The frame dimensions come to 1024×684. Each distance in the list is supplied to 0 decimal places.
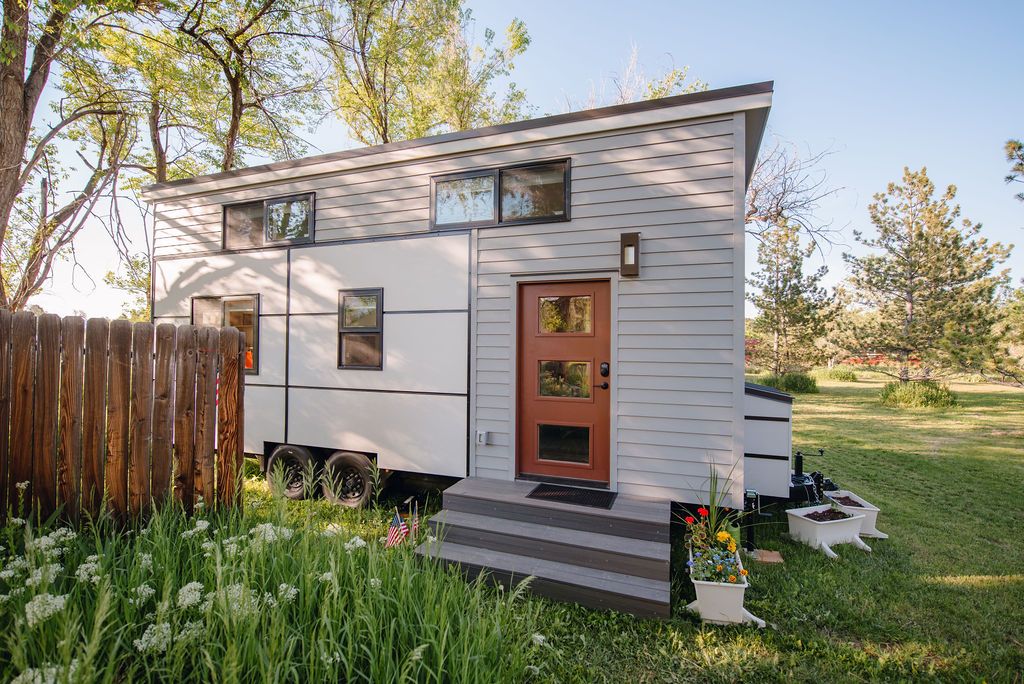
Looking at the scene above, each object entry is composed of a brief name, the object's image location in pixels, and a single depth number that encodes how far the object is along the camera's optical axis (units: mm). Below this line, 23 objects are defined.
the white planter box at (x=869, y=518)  3947
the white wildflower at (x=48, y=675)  1229
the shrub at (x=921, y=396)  11492
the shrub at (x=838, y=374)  18547
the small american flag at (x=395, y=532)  3207
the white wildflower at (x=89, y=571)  1754
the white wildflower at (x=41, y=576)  1646
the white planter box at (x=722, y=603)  2695
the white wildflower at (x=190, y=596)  1600
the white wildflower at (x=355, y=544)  2166
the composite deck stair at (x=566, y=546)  2832
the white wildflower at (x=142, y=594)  1722
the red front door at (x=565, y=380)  3895
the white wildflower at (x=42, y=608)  1454
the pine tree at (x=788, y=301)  15312
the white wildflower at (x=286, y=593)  1737
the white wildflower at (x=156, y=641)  1427
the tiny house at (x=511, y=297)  3562
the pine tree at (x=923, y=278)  12633
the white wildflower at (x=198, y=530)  2230
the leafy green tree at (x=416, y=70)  10391
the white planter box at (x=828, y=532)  3713
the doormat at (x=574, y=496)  3502
